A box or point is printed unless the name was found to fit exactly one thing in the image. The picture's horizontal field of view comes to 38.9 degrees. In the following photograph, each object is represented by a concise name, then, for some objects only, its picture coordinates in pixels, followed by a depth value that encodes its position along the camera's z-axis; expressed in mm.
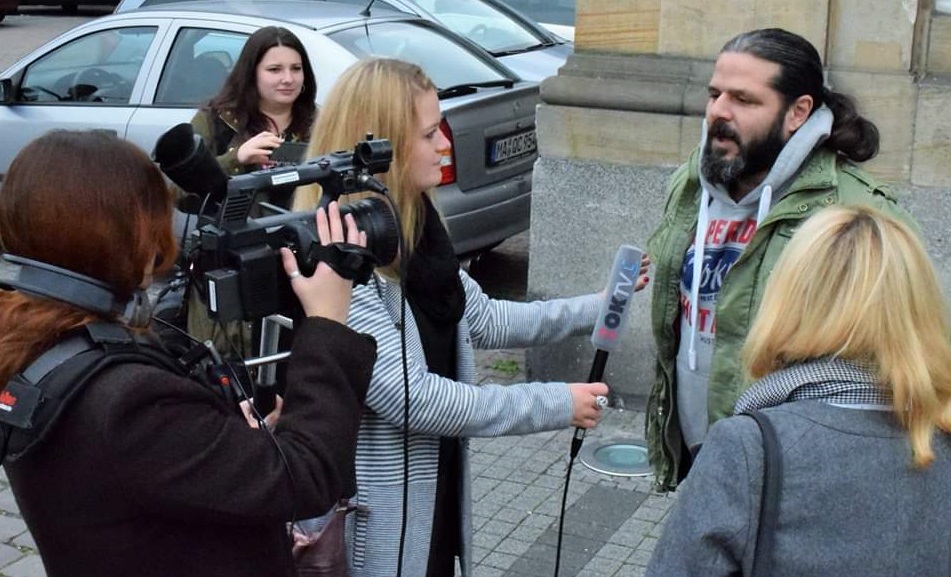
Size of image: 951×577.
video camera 2283
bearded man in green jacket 3166
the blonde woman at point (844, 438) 2059
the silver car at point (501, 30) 9211
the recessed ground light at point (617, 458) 5285
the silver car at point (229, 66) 7160
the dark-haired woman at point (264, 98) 4883
